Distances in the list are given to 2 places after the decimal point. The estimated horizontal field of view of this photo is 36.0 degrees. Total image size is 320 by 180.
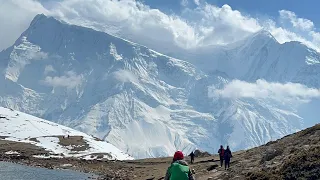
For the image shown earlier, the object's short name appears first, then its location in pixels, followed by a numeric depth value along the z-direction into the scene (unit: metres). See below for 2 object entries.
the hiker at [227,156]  50.16
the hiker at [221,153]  54.11
